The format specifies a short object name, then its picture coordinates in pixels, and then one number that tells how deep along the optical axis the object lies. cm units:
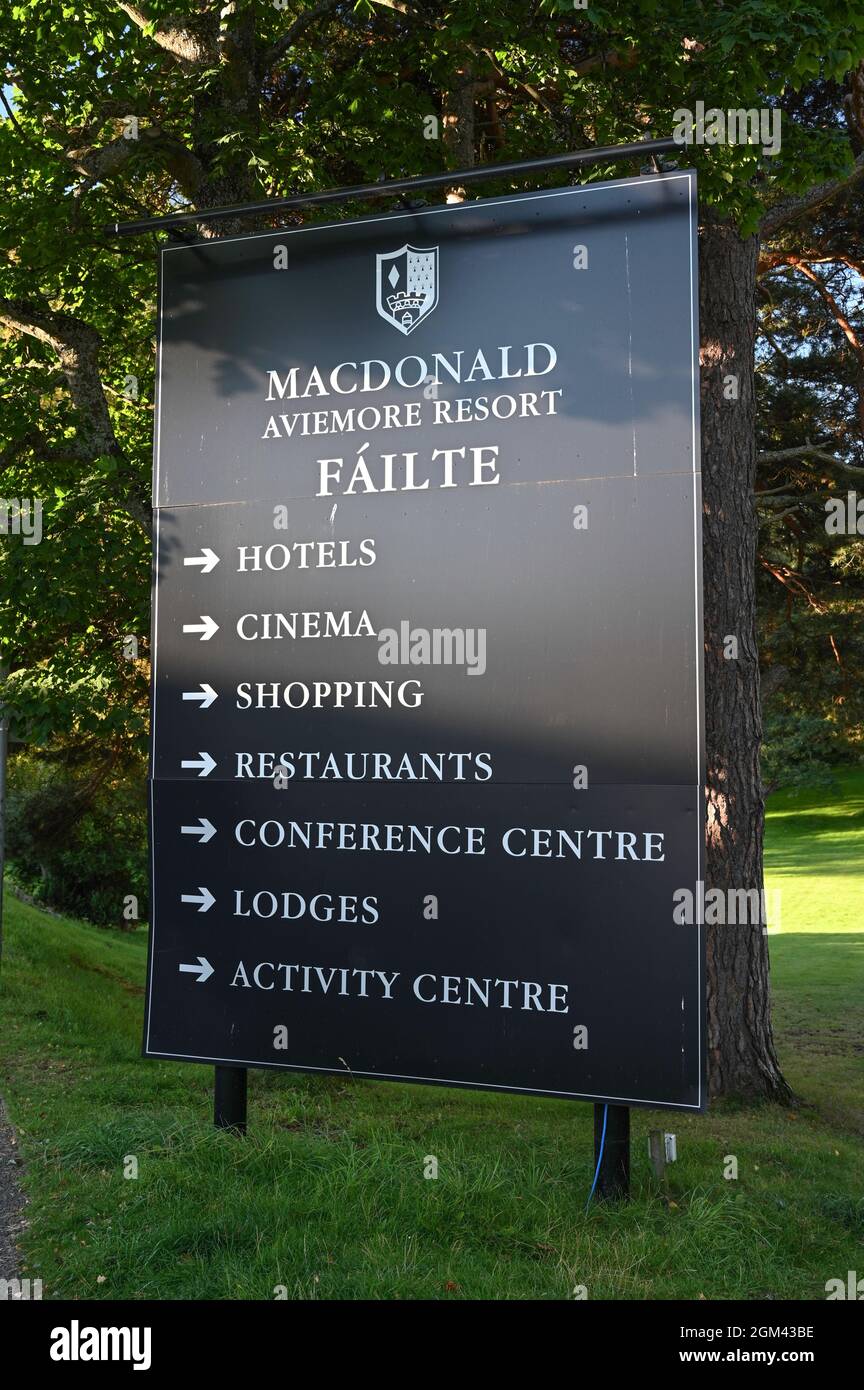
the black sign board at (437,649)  535
